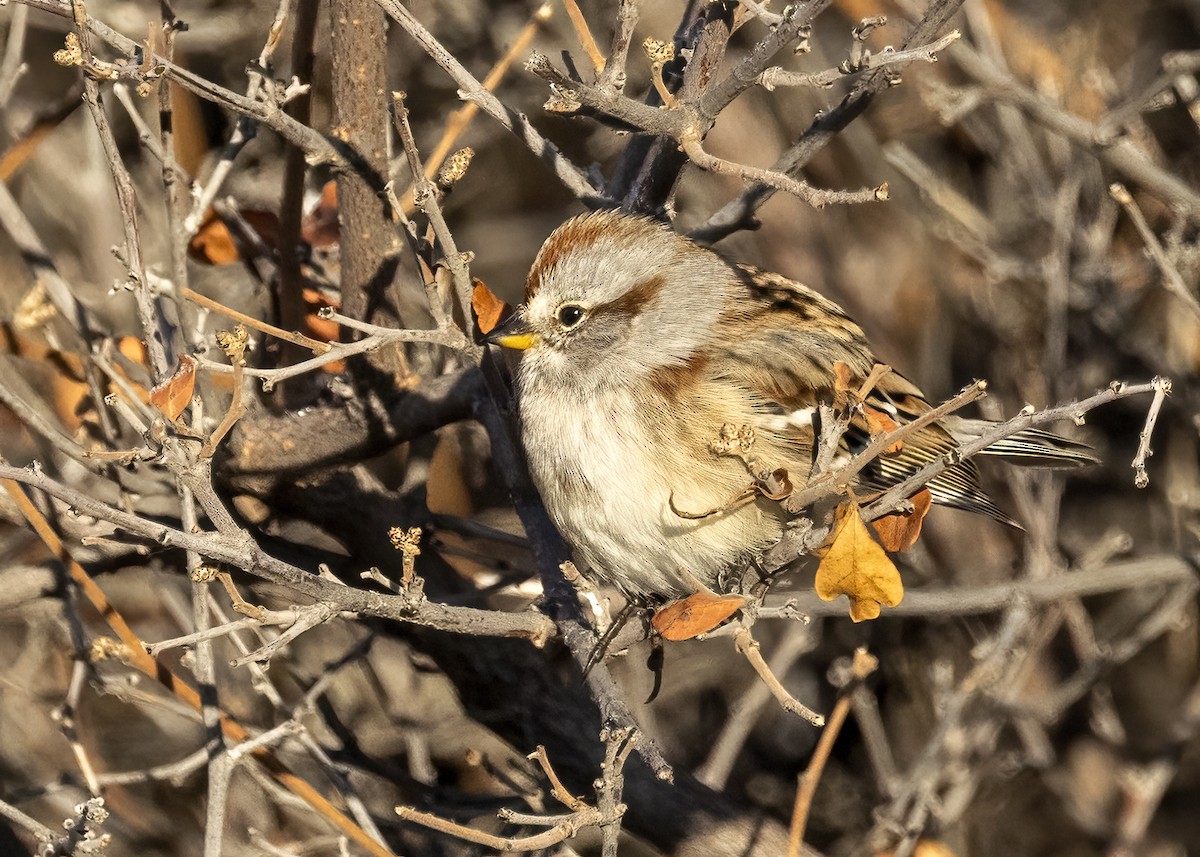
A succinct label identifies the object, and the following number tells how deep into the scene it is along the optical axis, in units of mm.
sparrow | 6453
